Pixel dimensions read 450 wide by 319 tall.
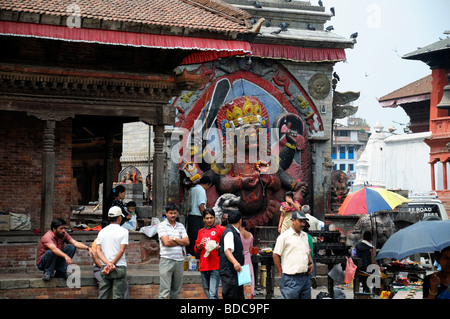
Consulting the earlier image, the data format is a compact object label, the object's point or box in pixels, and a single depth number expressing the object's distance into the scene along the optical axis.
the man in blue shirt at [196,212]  19.50
